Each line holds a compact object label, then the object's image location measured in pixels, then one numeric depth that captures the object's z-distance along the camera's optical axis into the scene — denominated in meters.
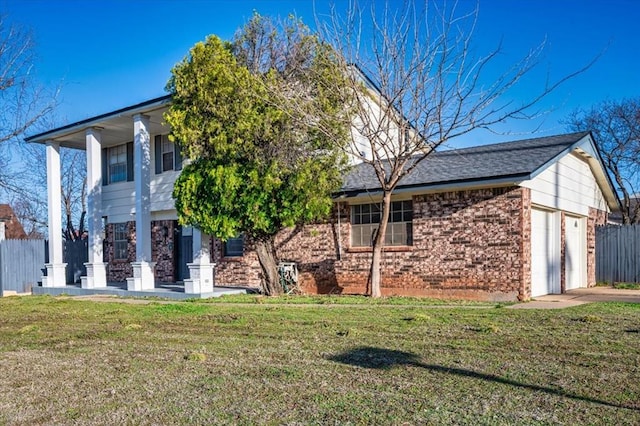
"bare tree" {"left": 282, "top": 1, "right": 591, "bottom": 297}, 13.92
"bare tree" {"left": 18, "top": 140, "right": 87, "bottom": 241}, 33.78
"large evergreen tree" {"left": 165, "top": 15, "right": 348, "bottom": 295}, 14.55
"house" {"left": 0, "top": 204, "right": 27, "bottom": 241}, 42.72
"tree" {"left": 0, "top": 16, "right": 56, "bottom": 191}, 17.72
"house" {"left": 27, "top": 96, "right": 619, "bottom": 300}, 14.09
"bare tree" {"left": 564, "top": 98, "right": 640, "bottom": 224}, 27.78
